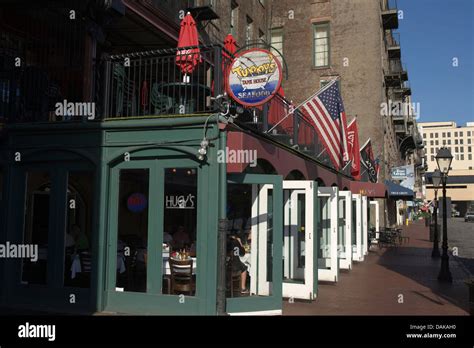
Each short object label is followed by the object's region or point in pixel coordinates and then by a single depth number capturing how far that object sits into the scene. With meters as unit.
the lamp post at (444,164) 13.05
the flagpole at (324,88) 10.57
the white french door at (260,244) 8.49
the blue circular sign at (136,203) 9.06
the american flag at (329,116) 10.66
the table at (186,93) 8.43
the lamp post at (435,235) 17.70
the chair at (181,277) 7.97
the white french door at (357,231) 16.44
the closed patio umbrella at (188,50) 8.45
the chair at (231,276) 8.21
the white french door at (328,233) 11.49
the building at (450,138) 156.38
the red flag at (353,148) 16.53
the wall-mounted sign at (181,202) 8.20
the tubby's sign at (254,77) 7.68
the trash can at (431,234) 26.83
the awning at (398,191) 26.20
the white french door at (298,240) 9.59
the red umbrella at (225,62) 8.28
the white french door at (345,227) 13.92
